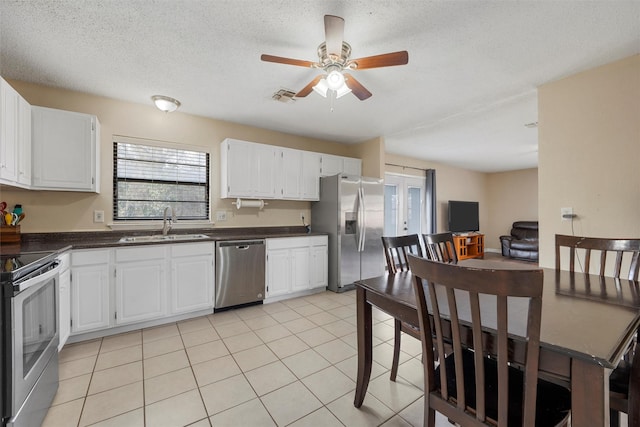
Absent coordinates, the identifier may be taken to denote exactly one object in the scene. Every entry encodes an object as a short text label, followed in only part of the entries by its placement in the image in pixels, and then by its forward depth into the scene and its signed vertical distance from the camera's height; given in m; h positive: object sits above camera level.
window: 3.12 +0.43
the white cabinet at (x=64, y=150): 2.46 +0.64
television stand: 6.71 -0.83
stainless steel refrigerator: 3.93 -0.15
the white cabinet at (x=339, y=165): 4.34 +0.85
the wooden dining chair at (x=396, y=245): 1.92 -0.24
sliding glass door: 5.97 +0.23
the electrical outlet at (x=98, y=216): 2.92 -0.01
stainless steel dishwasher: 3.14 -0.71
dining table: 0.79 -0.42
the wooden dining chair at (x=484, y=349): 0.82 -0.49
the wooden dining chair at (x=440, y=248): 2.21 -0.29
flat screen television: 6.80 -0.08
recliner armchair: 6.29 -0.69
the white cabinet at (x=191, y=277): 2.85 -0.69
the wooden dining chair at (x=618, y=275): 1.15 -0.51
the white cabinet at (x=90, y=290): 2.38 -0.69
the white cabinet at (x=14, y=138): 1.99 +0.64
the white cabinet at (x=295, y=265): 3.53 -0.70
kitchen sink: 2.83 -0.26
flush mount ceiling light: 2.88 +1.25
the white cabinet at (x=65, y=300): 2.12 -0.71
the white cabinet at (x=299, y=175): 3.93 +0.62
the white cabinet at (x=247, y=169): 3.51 +0.64
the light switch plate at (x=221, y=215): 3.67 -0.01
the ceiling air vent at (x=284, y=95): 2.81 +1.31
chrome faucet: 3.14 -0.07
